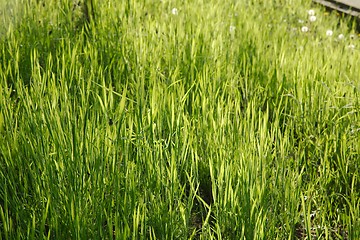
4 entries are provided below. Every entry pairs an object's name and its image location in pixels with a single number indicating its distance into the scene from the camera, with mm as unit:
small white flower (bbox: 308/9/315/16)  4230
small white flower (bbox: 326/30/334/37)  3818
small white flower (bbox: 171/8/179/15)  3484
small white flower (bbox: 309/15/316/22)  4100
